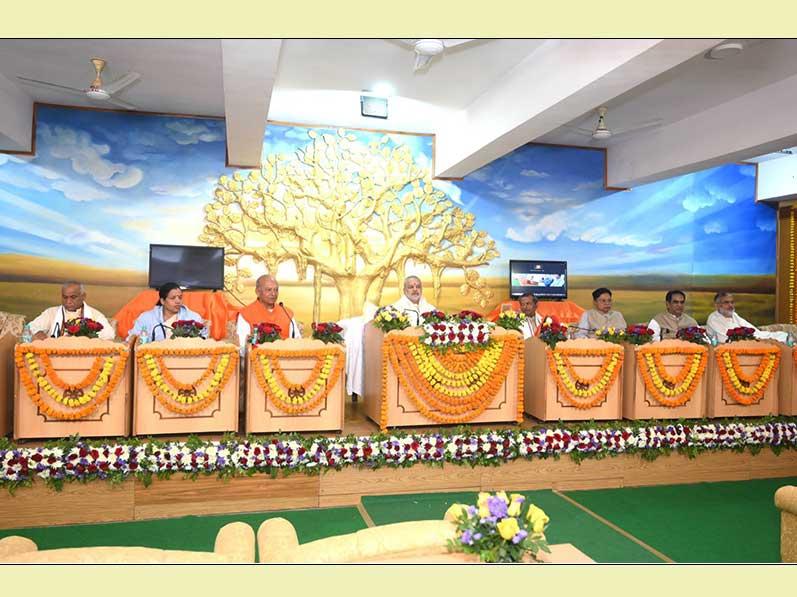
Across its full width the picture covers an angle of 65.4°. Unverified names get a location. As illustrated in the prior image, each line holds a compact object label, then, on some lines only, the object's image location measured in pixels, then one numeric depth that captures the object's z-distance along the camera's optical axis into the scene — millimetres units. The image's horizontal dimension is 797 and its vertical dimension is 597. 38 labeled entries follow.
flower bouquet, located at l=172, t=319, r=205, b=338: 4918
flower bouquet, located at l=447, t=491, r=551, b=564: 1983
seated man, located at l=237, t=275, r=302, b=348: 6105
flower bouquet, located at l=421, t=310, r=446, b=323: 5273
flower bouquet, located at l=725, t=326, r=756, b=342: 6113
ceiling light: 5176
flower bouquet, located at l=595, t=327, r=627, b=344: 5785
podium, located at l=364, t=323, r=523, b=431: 5172
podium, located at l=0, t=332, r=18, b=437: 4613
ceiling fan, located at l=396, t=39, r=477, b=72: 4820
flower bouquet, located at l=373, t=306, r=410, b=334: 5211
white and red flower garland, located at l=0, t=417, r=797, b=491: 4445
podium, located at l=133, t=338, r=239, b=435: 4691
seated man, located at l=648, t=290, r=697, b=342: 7168
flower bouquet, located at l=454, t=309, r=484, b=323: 5402
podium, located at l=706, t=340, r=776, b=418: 5887
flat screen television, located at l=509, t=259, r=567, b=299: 9242
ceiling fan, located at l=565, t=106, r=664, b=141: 7293
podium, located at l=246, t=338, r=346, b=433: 4891
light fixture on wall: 7457
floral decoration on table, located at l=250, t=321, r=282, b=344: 4996
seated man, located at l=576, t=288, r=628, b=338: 7414
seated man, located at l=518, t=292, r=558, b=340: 7508
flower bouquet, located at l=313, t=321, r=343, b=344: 5125
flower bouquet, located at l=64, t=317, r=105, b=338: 4668
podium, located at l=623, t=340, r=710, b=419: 5664
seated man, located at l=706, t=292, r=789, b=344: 7238
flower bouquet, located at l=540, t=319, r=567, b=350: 5539
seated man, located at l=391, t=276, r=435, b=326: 6906
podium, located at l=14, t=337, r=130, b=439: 4496
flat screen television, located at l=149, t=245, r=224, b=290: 7809
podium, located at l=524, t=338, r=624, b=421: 5520
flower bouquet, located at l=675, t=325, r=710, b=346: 5910
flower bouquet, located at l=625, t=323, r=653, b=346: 5707
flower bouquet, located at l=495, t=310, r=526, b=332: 5531
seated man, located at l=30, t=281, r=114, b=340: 5723
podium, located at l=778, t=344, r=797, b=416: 6047
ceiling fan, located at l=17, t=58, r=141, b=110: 6148
